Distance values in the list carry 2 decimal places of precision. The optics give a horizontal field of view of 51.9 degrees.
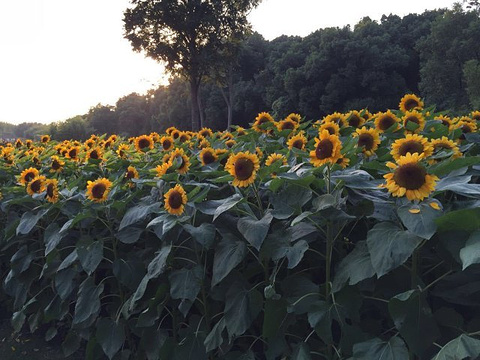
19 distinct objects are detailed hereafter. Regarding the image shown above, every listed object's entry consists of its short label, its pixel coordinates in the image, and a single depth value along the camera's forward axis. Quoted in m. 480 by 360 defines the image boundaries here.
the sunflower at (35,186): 3.11
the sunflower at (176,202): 2.15
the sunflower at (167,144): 3.92
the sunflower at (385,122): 2.94
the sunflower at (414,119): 2.88
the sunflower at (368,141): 2.42
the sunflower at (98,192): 2.57
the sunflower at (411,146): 1.92
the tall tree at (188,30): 27.95
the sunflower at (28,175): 3.41
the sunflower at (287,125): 3.74
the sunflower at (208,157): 2.85
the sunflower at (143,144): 4.25
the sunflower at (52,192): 2.86
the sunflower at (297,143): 2.85
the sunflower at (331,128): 2.89
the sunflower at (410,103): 3.82
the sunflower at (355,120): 3.51
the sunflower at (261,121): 3.98
